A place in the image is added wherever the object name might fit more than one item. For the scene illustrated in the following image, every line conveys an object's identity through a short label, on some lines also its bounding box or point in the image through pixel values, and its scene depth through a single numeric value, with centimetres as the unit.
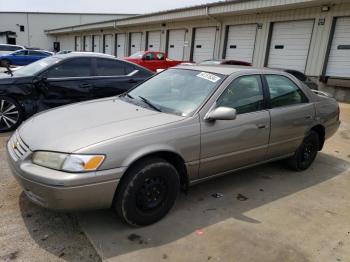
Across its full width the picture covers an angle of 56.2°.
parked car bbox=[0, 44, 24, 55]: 2417
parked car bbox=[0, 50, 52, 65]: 2047
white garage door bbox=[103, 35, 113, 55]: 3052
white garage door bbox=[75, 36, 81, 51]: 3966
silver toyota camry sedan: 269
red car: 1565
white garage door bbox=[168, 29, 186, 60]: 2098
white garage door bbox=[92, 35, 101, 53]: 3332
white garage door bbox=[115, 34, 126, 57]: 2792
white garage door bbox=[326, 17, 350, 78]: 1261
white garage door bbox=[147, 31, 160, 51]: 2338
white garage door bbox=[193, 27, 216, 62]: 1867
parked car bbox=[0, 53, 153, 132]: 576
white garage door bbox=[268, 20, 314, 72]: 1402
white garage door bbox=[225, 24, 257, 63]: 1634
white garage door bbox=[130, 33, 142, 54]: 2559
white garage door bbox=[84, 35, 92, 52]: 3572
